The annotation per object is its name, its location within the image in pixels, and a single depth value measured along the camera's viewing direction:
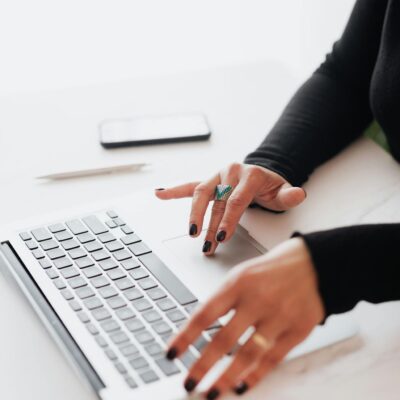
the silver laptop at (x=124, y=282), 0.94
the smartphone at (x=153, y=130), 1.30
